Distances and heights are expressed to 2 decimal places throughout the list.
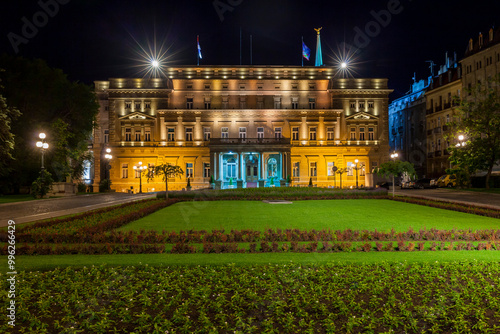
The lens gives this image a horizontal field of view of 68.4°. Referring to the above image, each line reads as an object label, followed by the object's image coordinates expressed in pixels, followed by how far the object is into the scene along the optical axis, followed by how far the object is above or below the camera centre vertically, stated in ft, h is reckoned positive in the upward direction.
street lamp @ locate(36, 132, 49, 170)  98.02 +9.64
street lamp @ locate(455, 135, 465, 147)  114.15 +11.92
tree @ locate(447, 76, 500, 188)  120.06 +11.55
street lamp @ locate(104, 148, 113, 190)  182.80 +5.01
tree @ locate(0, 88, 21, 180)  85.71 +11.18
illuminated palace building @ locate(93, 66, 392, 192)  178.40 +28.23
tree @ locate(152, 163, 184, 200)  101.50 +2.85
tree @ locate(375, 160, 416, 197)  108.58 +2.43
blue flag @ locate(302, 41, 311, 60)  173.88 +59.98
